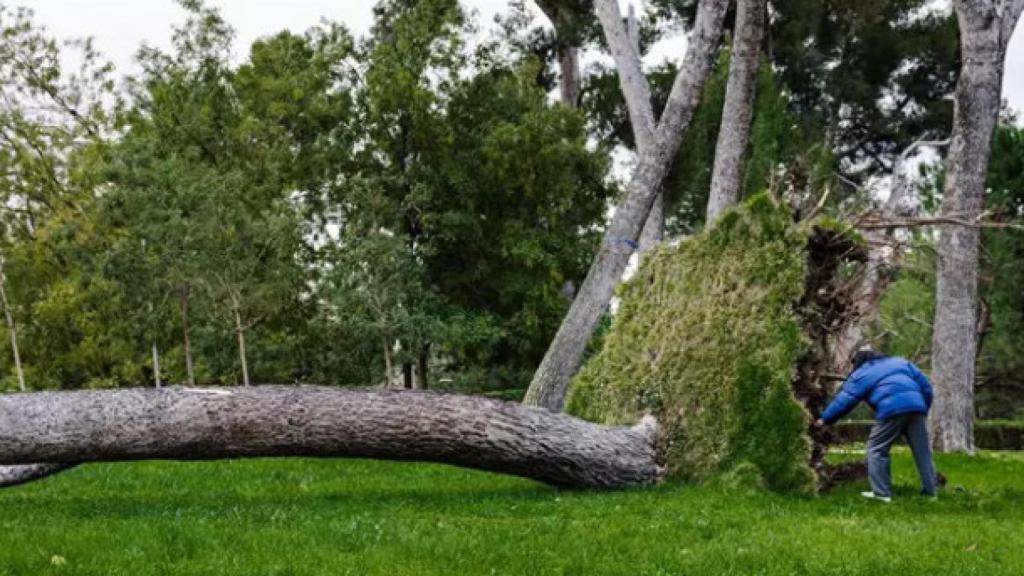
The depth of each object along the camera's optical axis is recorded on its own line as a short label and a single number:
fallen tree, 11.62
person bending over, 12.41
